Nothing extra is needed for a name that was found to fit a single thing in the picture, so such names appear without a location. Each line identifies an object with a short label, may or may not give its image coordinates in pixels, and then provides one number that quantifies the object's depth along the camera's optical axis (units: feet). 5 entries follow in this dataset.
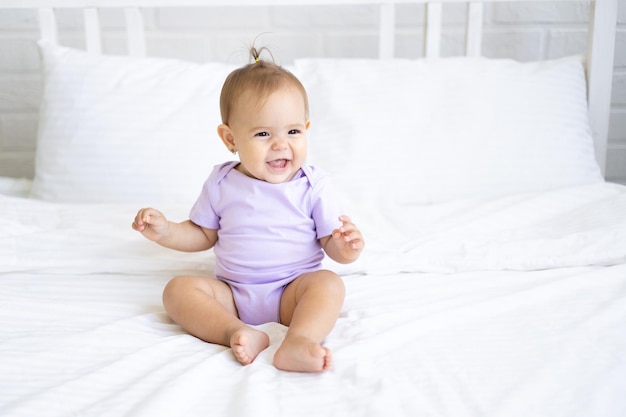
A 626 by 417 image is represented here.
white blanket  3.56
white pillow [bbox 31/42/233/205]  4.56
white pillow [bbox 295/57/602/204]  4.65
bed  2.29
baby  2.94
